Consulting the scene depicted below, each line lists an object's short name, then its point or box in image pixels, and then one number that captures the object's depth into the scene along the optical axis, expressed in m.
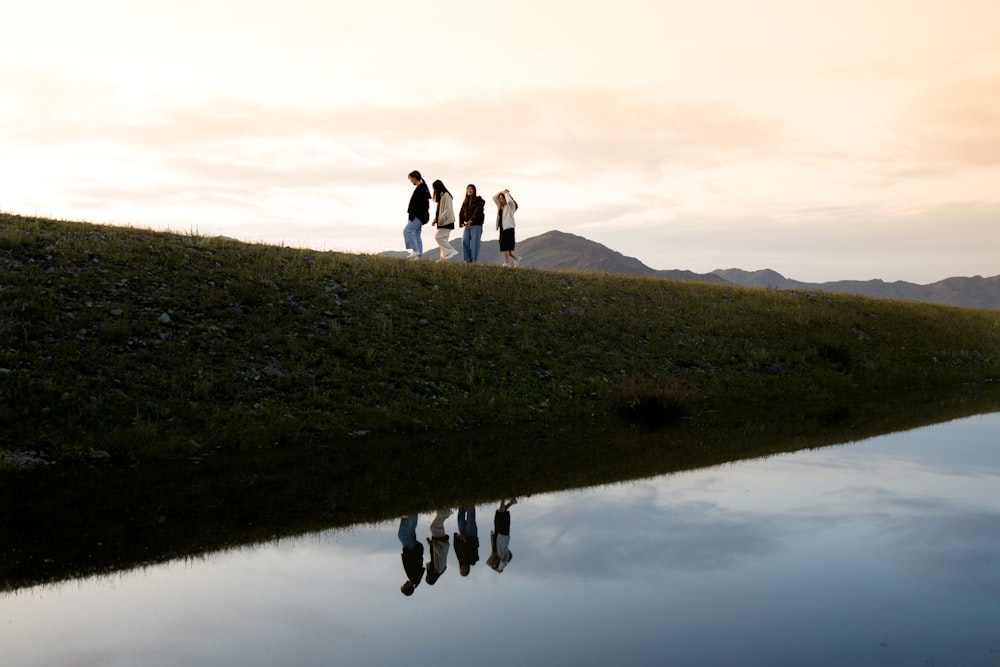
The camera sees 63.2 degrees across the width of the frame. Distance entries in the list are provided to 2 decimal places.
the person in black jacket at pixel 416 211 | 32.16
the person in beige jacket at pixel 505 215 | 36.41
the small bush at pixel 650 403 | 23.94
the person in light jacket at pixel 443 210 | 33.41
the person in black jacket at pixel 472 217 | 35.06
